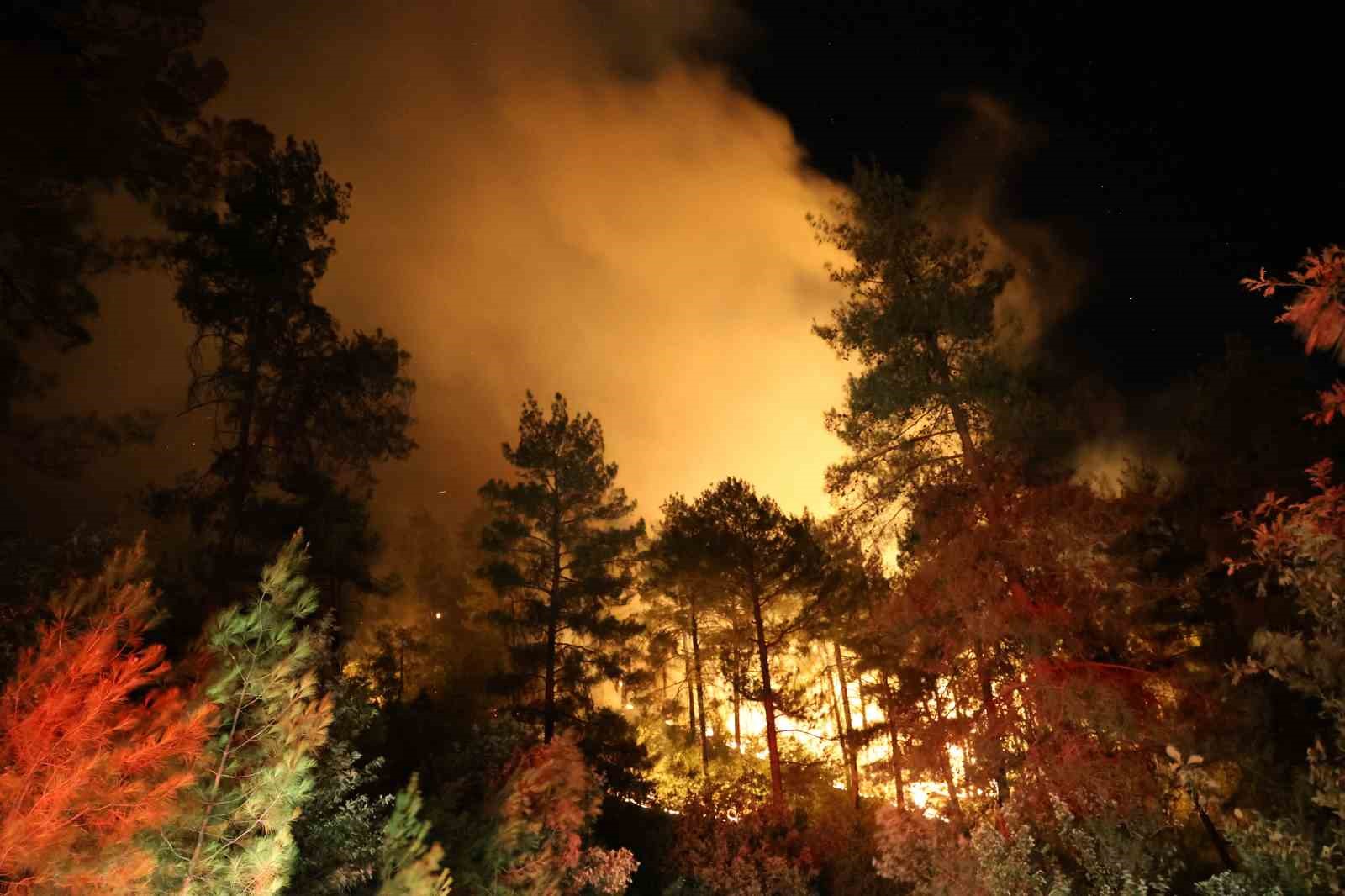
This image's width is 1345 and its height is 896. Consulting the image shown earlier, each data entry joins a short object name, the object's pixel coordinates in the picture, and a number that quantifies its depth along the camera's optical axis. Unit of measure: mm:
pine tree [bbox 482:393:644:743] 19016
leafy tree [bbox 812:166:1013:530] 11891
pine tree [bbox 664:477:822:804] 19891
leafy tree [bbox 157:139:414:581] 11523
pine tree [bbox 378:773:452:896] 8180
